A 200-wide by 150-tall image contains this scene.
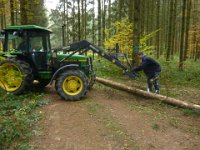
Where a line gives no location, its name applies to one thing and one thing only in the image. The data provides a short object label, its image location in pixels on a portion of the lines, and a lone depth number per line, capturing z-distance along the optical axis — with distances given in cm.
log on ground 525
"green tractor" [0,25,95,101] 550
